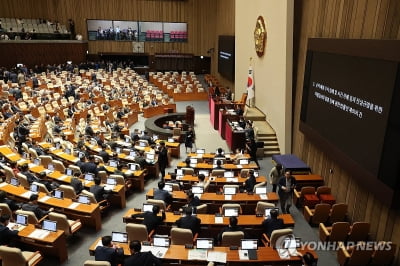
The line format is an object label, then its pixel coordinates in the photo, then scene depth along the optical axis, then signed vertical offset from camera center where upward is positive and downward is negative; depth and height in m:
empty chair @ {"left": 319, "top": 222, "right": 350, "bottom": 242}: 7.47 -4.27
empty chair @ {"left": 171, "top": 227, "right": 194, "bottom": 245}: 6.54 -3.77
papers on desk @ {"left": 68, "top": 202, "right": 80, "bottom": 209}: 7.99 -3.95
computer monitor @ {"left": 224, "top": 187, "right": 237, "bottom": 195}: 9.15 -4.07
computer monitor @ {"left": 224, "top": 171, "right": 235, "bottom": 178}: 10.58 -4.22
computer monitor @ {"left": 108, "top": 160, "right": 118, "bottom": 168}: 10.95 -4.05
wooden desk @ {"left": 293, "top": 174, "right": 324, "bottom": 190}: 10.46 -4.39
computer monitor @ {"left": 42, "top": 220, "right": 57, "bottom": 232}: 6.88 -3.76
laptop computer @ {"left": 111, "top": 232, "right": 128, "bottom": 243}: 6.47 -3.74
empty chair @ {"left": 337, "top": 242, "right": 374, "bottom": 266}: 6.65 -4.20
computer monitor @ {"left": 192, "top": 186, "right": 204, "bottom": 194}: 9.06 -4.02
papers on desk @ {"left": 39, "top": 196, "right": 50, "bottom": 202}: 8.22 -3.90
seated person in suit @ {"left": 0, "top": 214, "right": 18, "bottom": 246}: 6.40 -3.69
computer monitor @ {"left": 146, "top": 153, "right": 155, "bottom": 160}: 11.88 -4.14
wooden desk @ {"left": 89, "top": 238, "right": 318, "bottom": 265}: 6.05 -3.86
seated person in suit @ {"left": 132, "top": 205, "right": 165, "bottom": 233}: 7.18 -3.81
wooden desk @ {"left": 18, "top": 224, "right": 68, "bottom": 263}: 6.65 -4.04
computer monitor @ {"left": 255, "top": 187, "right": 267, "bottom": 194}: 9.16 -4.06
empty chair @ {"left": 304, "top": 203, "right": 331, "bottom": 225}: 8.52 -4.42
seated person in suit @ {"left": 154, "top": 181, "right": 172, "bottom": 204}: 8.45 -3.88
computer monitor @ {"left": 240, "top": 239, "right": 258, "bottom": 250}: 6.36 -3.78
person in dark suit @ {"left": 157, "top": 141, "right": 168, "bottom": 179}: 11.46 -4.09
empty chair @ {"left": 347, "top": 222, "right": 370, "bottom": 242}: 7.48 -4.23
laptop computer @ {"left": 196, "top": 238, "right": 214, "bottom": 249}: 6.36 -3.77
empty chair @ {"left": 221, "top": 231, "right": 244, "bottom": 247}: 6.53 -3.79
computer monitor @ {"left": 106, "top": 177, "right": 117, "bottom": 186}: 9.52 -4.00
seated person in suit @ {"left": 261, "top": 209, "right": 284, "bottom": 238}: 7.02 -3.78
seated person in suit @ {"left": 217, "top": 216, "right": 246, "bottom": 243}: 6.67 -3.72
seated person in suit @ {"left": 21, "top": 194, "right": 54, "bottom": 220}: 7.41 -3.72
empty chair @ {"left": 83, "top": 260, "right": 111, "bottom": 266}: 5.25 -3.43
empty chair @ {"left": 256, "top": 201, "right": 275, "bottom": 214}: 7.96 -3.91
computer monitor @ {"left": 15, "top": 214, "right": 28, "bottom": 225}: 7.02 -3.72
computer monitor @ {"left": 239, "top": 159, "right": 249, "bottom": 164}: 11.93 -4.31
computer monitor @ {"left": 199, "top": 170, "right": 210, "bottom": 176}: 10.79 -4.28
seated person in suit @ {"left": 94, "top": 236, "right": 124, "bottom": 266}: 5.79 -3.63
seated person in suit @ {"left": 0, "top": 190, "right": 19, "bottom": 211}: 7.52 -3.62
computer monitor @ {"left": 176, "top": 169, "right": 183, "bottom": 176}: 10.52 -4.14
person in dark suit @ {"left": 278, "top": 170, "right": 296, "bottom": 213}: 8.85 -3.96
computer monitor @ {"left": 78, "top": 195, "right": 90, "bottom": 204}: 8.25 -3.89
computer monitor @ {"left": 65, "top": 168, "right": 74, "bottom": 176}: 10.07 -3.97
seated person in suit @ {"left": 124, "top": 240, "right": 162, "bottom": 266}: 5.42 -3.47
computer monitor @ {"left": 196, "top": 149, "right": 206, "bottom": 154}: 12.89 -4.32
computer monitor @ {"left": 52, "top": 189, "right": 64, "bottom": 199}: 8.38 -3.83
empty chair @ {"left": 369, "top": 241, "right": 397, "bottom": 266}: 6.66 -4.14
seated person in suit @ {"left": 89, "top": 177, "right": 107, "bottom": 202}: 8.76 -3.93
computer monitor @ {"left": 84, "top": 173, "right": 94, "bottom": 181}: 9.83 -4.02
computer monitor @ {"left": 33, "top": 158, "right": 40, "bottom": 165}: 10.63 -3.88
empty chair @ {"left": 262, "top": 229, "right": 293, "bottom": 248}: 6.57 -3.72
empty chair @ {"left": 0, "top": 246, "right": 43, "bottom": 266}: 5.76 -3.69
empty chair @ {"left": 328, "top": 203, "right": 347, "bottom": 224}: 8.43 -4.31
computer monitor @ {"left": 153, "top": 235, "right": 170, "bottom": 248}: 6.36 -3.75
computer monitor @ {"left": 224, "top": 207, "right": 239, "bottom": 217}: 7.88 -3.98
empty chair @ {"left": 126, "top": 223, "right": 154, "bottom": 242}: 6.68 -3.79
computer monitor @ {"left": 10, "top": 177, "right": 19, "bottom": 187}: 9.05 -3.82
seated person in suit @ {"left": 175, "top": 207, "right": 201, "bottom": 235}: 7.07 -3.79
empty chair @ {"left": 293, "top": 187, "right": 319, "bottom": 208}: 9.27 -4.40
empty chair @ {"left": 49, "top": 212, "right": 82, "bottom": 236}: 7.10 -3.89
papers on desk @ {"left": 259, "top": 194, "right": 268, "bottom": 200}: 8.94 -4.15
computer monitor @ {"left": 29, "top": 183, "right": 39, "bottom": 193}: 8.65 -3.81
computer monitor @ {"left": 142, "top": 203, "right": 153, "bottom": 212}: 7.77 -3.85
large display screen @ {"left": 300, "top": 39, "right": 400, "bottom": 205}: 6.89 -1.75
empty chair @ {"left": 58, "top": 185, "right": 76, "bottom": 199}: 8.38 -3.76
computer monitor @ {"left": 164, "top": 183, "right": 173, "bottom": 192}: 9.22 -4.04
